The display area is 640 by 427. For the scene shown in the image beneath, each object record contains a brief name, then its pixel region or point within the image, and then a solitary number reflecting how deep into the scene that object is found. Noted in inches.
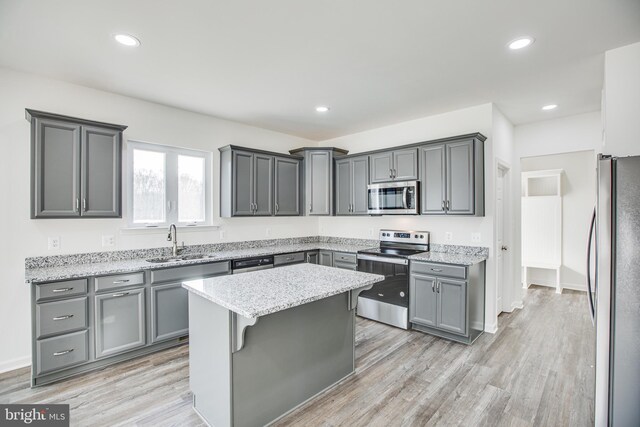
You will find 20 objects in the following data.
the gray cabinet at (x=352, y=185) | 183.5
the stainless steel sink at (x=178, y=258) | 133.1
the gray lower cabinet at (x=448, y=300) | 131.3
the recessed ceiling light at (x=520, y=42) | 91.9
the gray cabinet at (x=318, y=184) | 195.3
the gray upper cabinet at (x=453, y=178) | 140.3
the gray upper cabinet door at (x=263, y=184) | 172.4
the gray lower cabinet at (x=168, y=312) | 123.0
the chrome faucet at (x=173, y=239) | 145.2
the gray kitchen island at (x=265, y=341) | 74.1
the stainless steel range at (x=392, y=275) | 149.5
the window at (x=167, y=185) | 142.1
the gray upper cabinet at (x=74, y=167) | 108.2
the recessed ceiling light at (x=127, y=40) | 90.1
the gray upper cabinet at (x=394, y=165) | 160.7
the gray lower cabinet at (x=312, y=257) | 183.0
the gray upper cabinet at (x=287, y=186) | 183.9
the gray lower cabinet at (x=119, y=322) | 110.3
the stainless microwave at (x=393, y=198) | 159.3
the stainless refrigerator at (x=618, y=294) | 63.1
